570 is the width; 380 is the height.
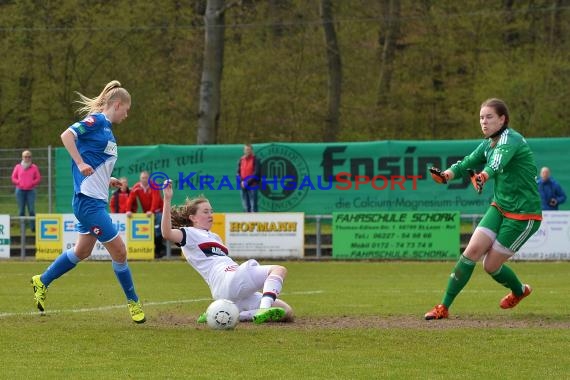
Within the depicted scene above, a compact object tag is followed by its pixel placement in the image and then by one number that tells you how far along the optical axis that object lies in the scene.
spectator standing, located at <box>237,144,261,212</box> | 25.36
